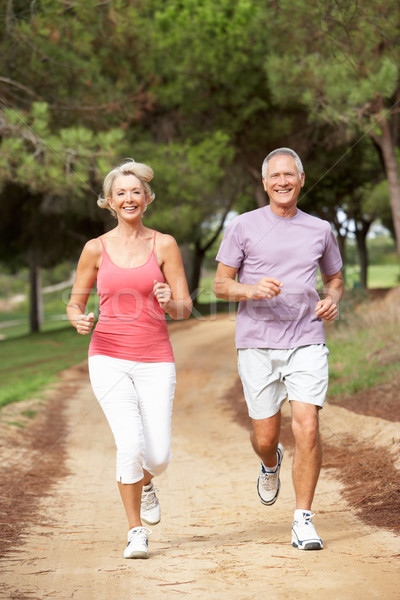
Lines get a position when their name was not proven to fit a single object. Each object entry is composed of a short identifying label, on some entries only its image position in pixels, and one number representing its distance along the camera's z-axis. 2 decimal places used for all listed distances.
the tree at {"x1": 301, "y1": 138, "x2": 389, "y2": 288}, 30.45
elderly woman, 4.77
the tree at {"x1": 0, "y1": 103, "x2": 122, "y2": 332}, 14.50
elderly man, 4.95
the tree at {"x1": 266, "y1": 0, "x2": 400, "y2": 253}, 11.86
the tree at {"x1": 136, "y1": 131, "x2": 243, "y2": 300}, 22.23
